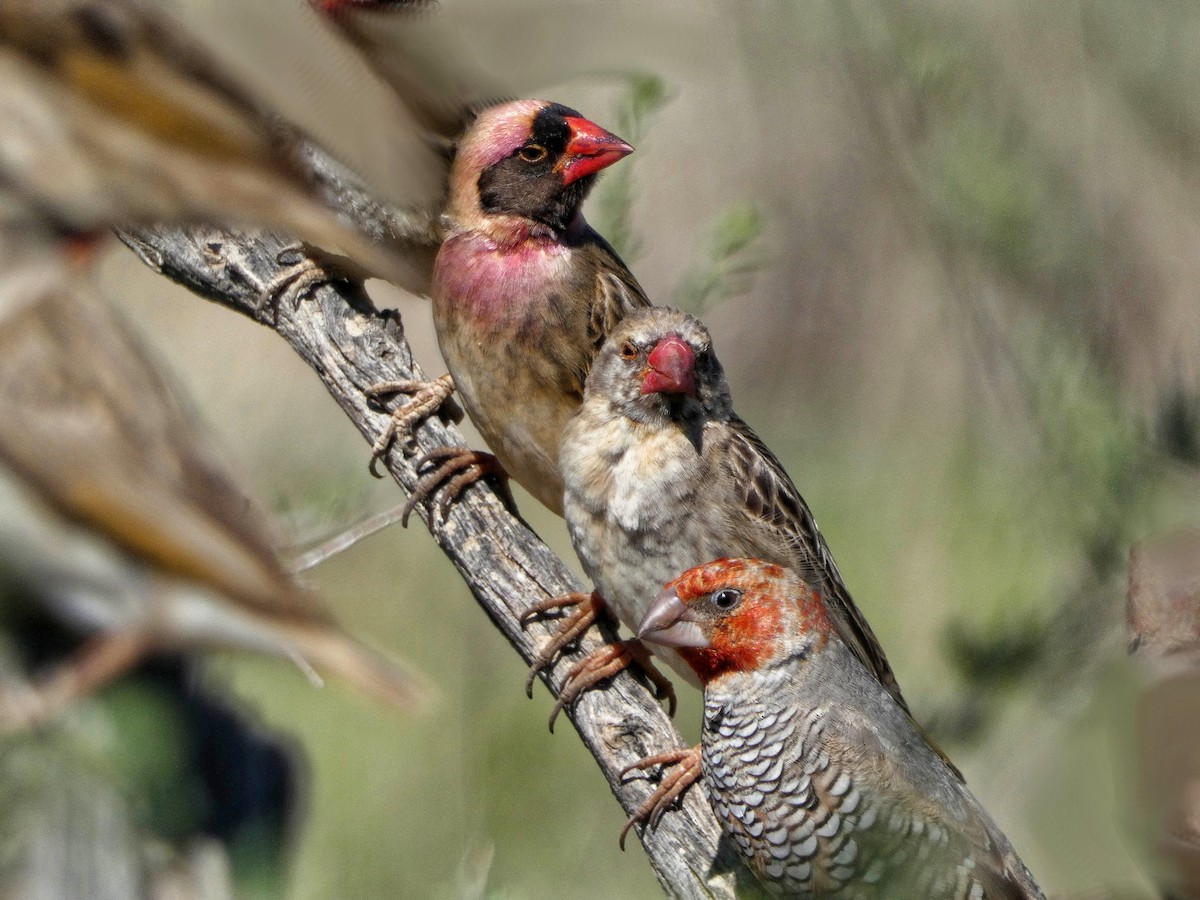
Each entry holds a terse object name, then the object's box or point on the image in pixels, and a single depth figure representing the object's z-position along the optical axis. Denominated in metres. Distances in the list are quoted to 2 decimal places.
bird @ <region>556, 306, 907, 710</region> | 6.25
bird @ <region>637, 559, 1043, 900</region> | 5.08
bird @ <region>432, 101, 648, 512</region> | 6.79
